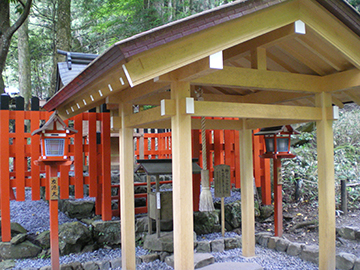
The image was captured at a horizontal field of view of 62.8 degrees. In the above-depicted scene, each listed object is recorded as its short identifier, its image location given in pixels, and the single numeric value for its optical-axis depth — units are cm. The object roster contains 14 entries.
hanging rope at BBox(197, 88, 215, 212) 308
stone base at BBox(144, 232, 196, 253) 484
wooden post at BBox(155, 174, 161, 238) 475
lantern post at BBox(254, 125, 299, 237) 543
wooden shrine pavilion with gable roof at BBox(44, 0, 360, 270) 241
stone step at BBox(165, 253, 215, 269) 448
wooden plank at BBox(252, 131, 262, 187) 668
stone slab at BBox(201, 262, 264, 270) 360
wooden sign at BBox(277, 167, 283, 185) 558
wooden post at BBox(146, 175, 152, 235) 506
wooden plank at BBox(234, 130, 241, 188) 649
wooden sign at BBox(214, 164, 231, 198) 527
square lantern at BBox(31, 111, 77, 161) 384
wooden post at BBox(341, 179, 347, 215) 633
